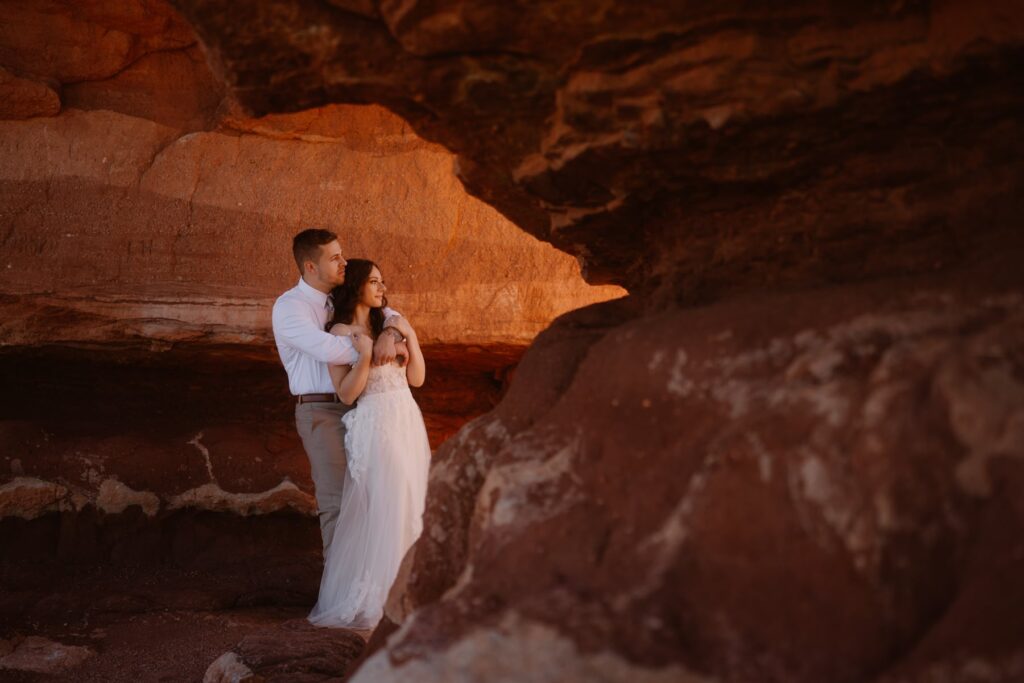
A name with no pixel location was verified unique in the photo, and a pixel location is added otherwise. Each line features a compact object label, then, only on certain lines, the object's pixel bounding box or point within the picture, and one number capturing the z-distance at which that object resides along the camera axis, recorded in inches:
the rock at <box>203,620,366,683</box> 118.5
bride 158.9
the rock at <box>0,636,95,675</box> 155.5
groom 164.6
